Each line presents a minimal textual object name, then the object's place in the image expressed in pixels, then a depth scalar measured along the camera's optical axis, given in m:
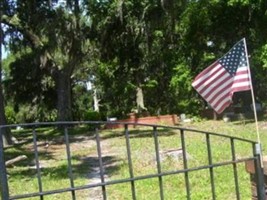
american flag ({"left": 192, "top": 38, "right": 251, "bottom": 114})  5.01
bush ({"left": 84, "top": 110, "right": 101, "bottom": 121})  31.55
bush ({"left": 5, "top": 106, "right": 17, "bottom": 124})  40.00
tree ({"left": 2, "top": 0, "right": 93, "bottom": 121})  21.50
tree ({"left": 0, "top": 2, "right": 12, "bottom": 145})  16.70
